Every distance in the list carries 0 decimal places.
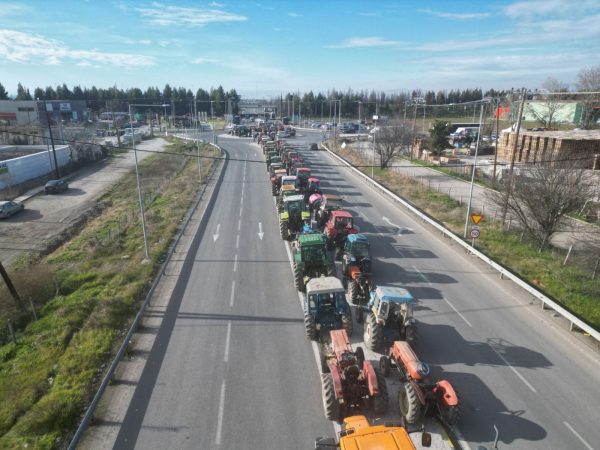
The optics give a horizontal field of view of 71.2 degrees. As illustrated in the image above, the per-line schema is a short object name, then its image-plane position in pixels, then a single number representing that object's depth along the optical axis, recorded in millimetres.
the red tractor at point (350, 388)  10727
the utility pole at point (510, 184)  23188
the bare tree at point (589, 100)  64812
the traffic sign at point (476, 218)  22891
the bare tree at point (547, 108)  69312
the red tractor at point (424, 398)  10305
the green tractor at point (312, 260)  18344
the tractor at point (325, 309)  14320
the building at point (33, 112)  98938
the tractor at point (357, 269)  16891
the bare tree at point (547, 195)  21891
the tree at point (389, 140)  47169
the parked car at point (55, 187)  42125
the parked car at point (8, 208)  33534
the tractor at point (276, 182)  37000
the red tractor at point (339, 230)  22859
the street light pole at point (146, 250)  21159
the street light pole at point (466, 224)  22659
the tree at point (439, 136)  55906
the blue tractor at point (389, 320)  13672
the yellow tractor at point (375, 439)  7535
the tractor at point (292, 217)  25203
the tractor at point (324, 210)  27141
